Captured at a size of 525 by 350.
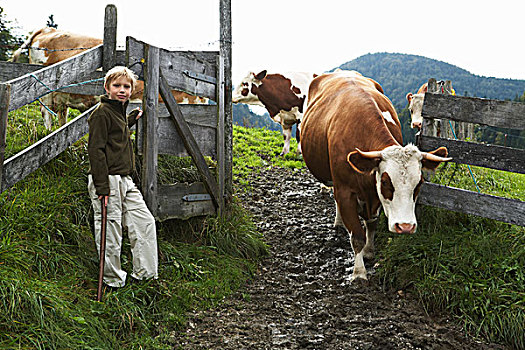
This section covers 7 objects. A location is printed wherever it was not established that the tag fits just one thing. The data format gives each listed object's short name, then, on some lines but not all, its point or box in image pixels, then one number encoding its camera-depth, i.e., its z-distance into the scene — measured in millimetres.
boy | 3641
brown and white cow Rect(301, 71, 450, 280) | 4395
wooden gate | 3727
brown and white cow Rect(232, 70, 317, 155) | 12469
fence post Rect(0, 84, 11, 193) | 3186
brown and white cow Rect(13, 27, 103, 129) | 6945
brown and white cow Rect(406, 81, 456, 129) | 10289
